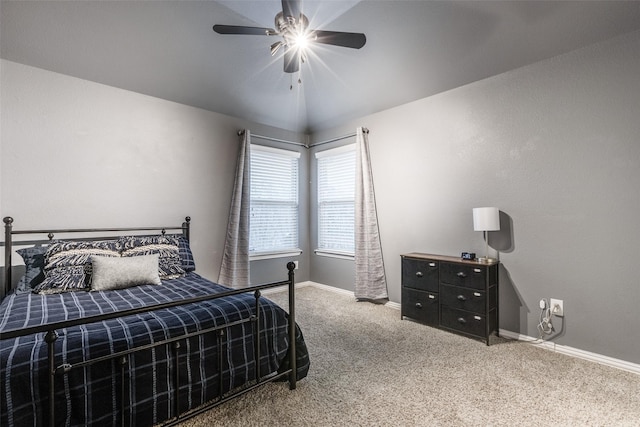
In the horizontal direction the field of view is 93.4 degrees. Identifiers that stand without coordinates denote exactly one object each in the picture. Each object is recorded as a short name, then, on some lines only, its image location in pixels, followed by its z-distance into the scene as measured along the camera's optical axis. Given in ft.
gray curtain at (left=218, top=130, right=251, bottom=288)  12.55
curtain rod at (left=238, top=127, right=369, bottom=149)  13.17
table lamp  9.01
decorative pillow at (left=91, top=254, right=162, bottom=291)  7.86
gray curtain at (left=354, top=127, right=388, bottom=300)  12.58
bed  4.19
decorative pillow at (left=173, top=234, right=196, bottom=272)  10.11
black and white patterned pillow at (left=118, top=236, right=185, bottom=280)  9.21
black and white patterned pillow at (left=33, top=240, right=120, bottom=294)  7.66
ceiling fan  6.63
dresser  8.93
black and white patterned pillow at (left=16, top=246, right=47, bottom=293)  7.83
